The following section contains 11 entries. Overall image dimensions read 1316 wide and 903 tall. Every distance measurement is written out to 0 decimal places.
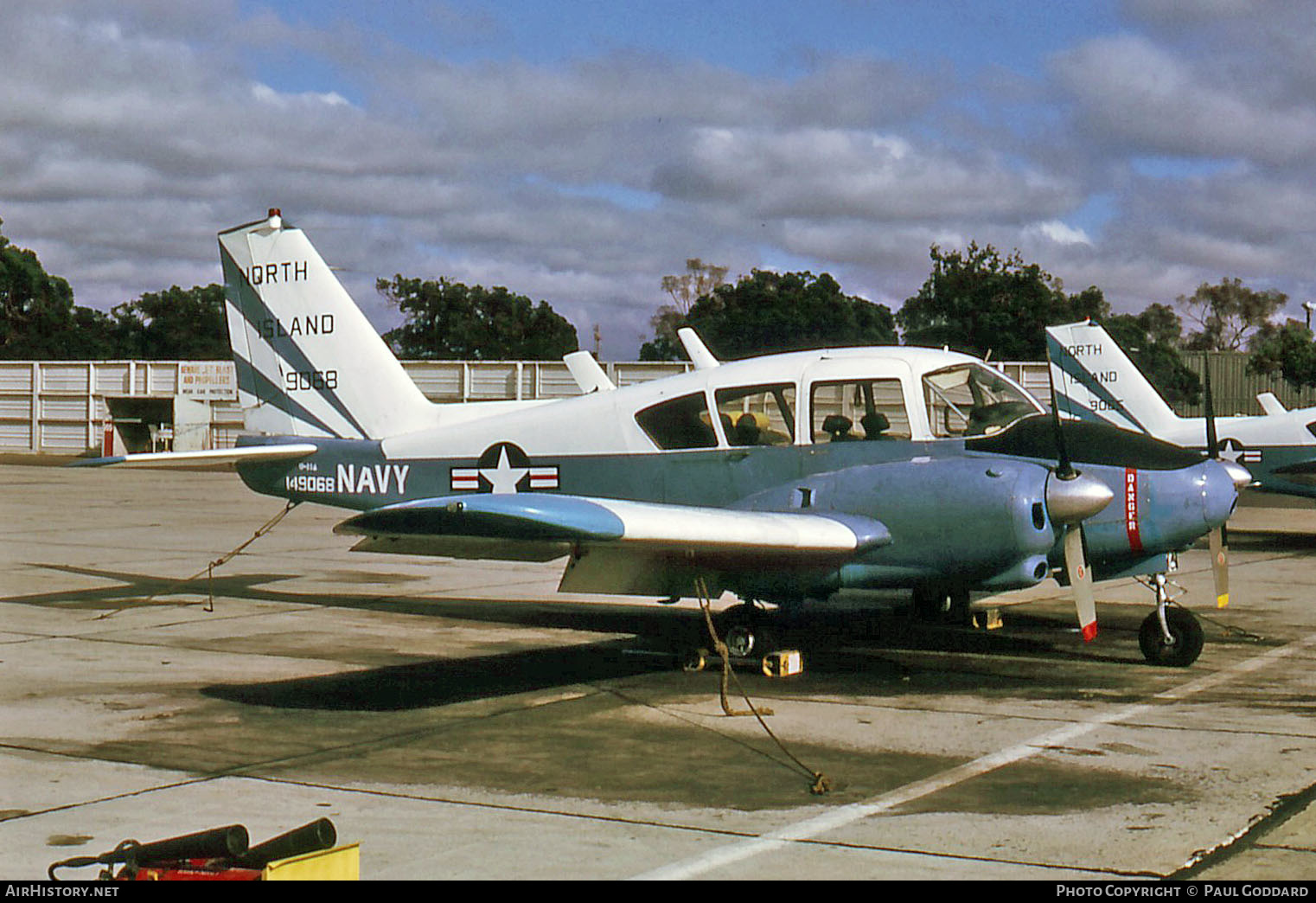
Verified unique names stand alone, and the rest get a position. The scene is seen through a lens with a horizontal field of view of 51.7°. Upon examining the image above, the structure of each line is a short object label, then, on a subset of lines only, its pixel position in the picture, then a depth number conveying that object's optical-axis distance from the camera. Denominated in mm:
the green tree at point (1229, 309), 107375
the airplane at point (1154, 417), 23062
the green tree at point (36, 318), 88312
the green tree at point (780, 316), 60594
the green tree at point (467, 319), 93812
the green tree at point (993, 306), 55031
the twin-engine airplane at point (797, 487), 9180
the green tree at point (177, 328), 89000
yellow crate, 4191
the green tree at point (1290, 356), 54625
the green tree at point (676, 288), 98194
